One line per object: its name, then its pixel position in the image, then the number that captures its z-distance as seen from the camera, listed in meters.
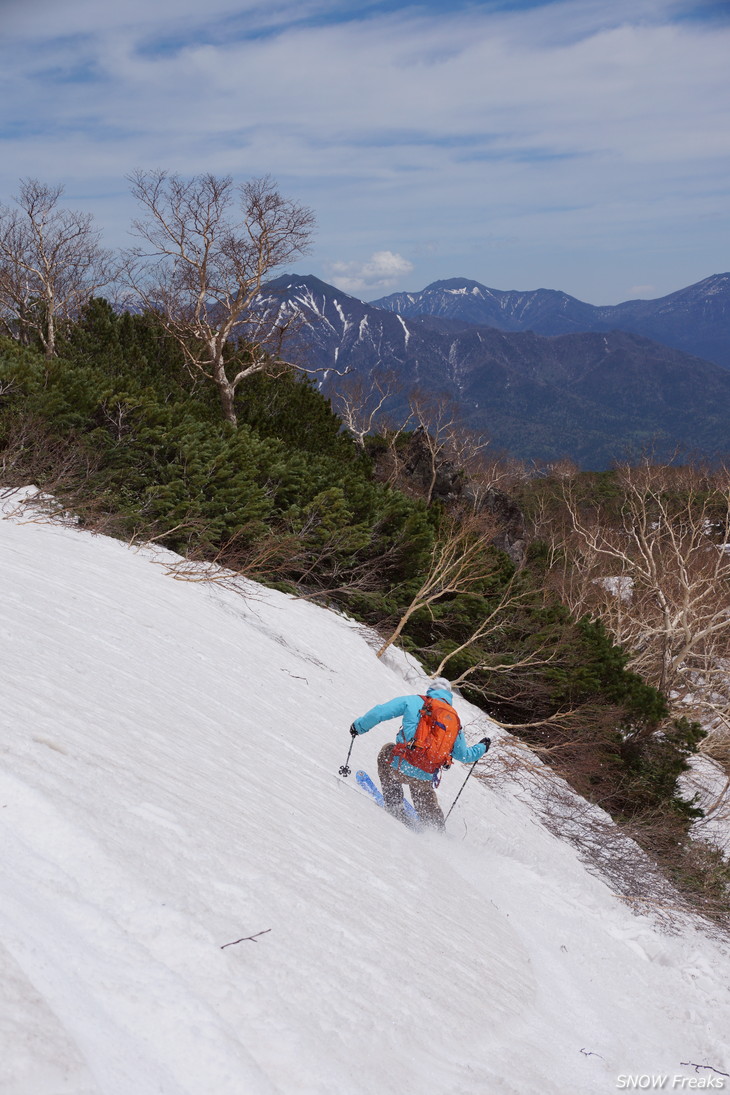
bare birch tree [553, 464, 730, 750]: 17.28
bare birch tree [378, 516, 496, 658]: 13.66
